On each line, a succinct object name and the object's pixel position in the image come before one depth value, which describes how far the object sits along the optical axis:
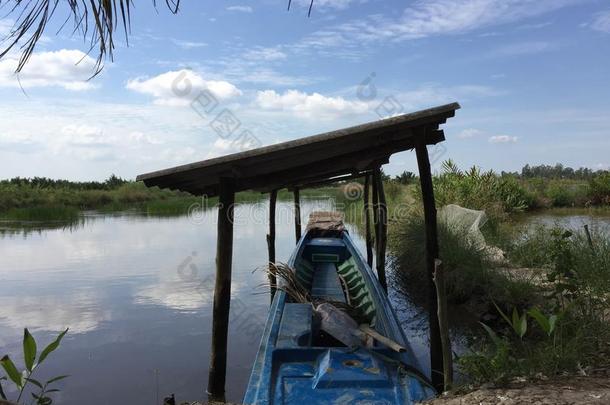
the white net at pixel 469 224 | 9.16
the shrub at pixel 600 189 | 23.73
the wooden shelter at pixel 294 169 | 4.00
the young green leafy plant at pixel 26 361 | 2.58
